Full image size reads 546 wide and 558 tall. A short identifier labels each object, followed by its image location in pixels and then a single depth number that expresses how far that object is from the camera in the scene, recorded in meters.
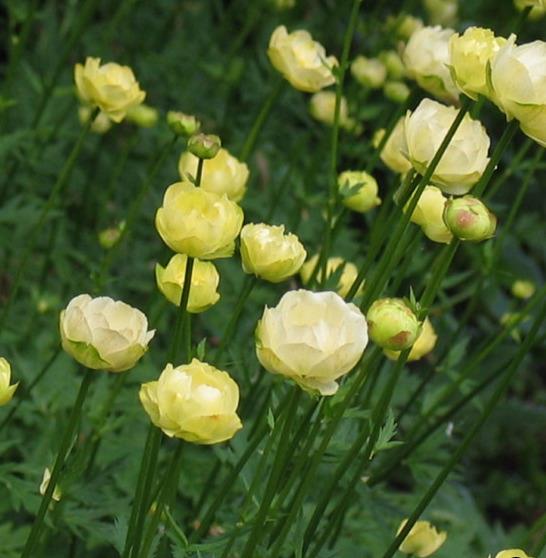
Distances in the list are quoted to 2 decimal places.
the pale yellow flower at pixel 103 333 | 1.20
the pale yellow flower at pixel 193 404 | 1.17
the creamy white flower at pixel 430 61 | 1.41
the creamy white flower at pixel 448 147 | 1.24
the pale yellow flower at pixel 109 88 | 1.44
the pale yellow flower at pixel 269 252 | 1.24
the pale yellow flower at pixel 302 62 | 1.45
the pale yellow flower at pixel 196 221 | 1.21
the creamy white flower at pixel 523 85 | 1.20
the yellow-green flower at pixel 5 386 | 1.23
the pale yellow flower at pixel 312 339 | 1.16
